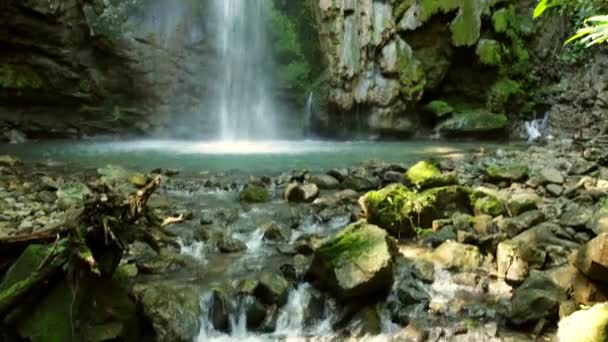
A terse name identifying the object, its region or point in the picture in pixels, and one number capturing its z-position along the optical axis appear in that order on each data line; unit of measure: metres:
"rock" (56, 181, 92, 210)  6.96
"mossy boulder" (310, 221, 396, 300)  4.54
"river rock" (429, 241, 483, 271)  5.32
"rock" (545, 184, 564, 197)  7.51
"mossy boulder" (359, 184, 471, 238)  6.26
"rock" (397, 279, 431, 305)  4.64
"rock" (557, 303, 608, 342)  3.38
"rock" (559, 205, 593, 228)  5.66
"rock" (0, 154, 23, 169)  9.91
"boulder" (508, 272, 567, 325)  4.16
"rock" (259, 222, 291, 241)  6.20
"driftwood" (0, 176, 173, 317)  3.57
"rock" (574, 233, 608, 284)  3.76
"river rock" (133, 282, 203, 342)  4.04
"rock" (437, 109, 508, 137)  16.72
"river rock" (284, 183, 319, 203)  7.93
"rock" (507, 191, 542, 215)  6.33
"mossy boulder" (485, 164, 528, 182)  8.56
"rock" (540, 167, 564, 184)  7.88
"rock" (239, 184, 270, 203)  7.99
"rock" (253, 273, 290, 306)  4.61
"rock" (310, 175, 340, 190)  8.77
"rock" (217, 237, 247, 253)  5.78
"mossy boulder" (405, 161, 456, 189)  7.12
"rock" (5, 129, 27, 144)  15.50
